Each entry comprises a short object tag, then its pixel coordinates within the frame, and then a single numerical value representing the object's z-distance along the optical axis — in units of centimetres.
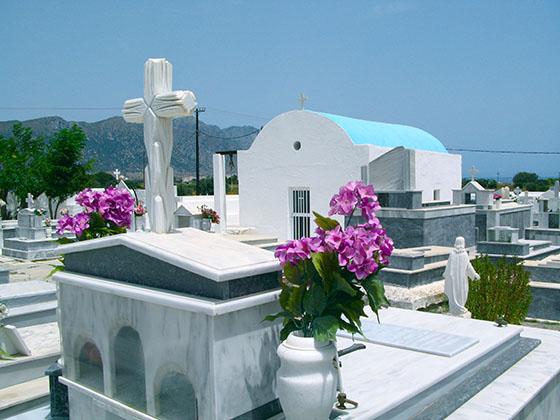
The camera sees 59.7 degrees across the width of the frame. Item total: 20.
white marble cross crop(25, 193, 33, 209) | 2376
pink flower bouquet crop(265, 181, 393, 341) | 288
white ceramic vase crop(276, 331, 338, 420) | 292
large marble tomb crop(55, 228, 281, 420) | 314
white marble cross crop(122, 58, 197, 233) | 411
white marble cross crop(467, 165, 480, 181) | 2123
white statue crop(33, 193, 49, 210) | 2781
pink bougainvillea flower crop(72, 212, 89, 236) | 479
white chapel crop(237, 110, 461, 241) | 1748
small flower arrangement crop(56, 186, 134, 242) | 484
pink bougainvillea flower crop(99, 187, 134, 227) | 485
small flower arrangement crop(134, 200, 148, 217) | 1602
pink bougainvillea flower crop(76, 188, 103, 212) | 484
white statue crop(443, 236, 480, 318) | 779
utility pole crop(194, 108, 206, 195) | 3816
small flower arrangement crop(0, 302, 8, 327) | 604
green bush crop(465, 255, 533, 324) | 748
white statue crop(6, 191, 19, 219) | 3019
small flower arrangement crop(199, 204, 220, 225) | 1855
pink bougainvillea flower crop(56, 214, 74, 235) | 491
